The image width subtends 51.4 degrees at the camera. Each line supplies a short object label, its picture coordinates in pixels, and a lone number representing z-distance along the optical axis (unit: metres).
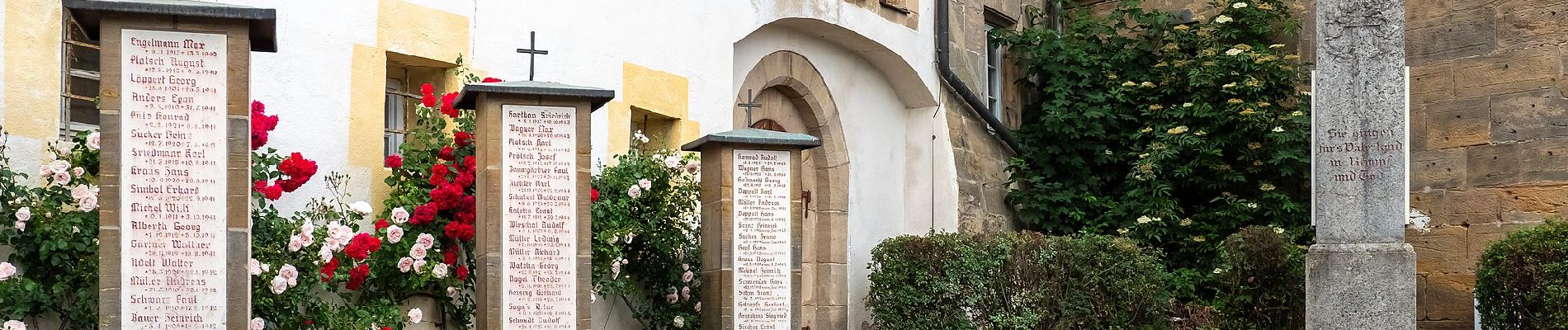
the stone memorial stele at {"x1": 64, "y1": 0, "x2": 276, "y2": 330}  5.19
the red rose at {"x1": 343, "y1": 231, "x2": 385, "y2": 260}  6.68
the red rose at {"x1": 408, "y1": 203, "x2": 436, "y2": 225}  7.13
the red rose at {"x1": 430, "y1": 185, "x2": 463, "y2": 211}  7.16
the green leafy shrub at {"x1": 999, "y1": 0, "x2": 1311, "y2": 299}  11.08
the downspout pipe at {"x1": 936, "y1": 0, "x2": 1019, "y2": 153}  11.41
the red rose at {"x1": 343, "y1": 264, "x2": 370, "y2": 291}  6.82
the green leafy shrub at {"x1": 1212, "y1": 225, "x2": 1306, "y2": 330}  9.14
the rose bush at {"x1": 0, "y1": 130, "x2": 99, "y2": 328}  5.89
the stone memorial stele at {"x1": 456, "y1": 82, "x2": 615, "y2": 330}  6.52
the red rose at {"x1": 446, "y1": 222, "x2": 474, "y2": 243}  7.15
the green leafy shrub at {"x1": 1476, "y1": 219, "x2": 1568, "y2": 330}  8.38
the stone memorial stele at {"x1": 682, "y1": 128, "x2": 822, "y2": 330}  7.66
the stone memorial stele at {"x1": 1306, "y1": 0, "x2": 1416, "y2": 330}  6.89
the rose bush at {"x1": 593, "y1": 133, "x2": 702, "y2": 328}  7.94
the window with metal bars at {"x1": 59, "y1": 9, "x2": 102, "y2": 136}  6.35
